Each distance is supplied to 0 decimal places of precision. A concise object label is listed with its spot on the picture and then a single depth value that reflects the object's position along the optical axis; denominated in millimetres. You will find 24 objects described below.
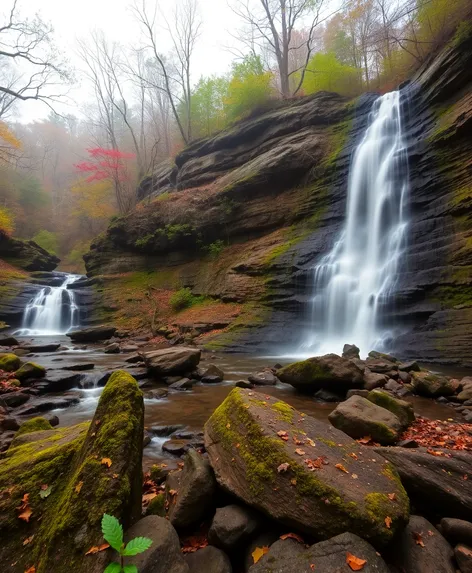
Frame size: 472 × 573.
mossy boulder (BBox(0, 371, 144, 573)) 1866
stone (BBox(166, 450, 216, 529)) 2428
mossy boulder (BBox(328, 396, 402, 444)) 3770
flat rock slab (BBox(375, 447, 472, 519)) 2371
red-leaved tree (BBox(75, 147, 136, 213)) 30594
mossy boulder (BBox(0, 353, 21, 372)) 7711
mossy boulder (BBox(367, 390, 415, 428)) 4457
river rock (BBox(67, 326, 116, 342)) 15484
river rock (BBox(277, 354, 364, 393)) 6328
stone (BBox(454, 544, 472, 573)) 1897
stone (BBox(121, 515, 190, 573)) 1795
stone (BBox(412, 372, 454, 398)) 6020
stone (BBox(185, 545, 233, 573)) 2014
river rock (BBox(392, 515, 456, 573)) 1918
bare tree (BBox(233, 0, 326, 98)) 24328
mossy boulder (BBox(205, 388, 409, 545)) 2012
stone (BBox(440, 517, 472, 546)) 2076
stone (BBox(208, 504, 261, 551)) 2160
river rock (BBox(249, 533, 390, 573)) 1728
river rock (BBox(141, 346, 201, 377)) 8125
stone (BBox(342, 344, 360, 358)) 9617
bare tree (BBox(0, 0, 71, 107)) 11463
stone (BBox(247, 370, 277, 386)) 7560
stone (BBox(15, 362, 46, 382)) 7281
